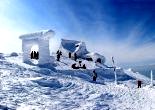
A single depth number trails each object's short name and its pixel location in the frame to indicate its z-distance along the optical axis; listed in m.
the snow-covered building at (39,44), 34.09
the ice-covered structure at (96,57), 51.47
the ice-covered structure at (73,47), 53.28
